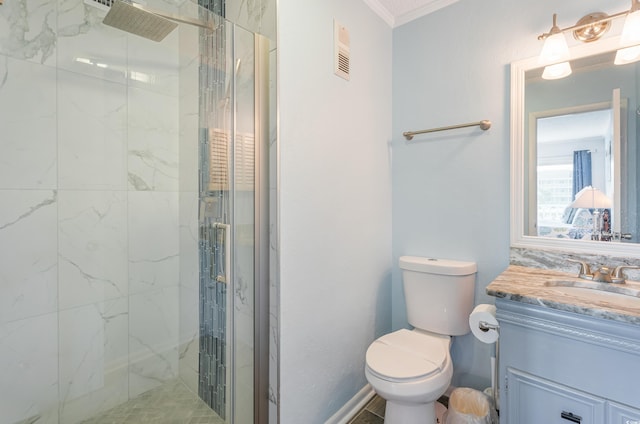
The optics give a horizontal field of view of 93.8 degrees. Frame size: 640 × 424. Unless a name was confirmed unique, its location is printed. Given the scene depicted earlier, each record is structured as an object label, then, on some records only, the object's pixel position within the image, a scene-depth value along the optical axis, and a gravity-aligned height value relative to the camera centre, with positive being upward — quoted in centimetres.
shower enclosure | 136 -2
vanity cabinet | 95 -55
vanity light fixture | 128 +79
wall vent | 158 +87
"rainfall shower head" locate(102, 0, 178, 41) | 135 +91
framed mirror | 135 +27
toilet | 129 -69
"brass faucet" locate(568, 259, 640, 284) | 128 -28
